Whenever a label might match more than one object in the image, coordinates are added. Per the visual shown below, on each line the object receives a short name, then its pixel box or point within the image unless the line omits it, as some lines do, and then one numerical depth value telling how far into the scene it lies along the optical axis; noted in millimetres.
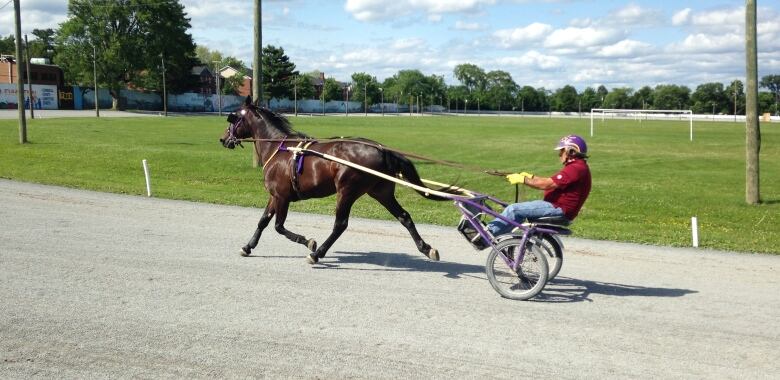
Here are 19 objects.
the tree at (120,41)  92000
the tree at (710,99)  163500
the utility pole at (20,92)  31375
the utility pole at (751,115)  16453
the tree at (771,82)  188875
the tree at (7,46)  138150
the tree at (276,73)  120812
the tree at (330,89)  147250
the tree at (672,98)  175275
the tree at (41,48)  132138
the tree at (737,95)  158000
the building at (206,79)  131138
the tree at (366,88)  160000
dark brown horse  9031
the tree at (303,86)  124375
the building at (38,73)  91875
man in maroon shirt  7434
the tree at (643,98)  191000
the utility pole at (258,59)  22969
